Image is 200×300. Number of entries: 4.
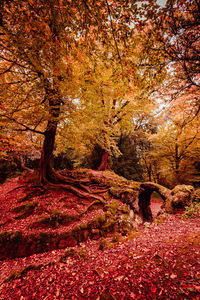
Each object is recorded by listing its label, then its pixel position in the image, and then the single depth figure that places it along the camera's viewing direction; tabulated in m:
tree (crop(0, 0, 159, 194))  2.48
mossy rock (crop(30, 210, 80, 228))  4.74
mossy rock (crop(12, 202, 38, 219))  5.16
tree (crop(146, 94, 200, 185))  10.10
